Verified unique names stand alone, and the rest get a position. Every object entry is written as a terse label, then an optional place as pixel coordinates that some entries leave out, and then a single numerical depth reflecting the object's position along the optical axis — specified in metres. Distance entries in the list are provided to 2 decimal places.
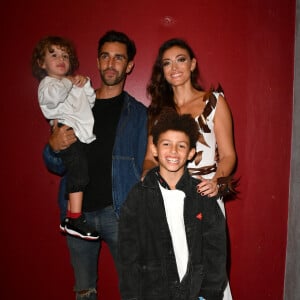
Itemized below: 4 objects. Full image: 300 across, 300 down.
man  2.08
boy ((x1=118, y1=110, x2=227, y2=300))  1.59
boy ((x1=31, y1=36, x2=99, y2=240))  1.98
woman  1.91
